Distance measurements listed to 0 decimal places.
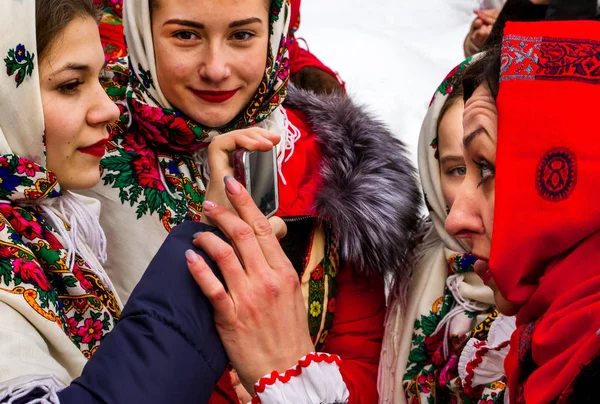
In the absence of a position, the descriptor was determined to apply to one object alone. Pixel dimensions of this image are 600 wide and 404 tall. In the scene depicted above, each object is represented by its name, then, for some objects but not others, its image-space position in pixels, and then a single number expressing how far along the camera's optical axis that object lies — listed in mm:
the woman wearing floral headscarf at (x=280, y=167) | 2025
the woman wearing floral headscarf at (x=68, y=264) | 1280
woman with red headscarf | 1232
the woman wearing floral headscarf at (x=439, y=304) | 2018
